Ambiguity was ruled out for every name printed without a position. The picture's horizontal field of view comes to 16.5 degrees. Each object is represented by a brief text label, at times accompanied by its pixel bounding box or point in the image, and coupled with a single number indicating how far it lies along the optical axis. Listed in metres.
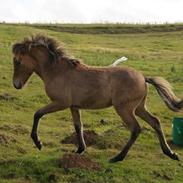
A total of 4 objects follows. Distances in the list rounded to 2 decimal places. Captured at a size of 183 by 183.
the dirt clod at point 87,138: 14.54
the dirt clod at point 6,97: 19.22
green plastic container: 15.14
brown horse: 12.95
